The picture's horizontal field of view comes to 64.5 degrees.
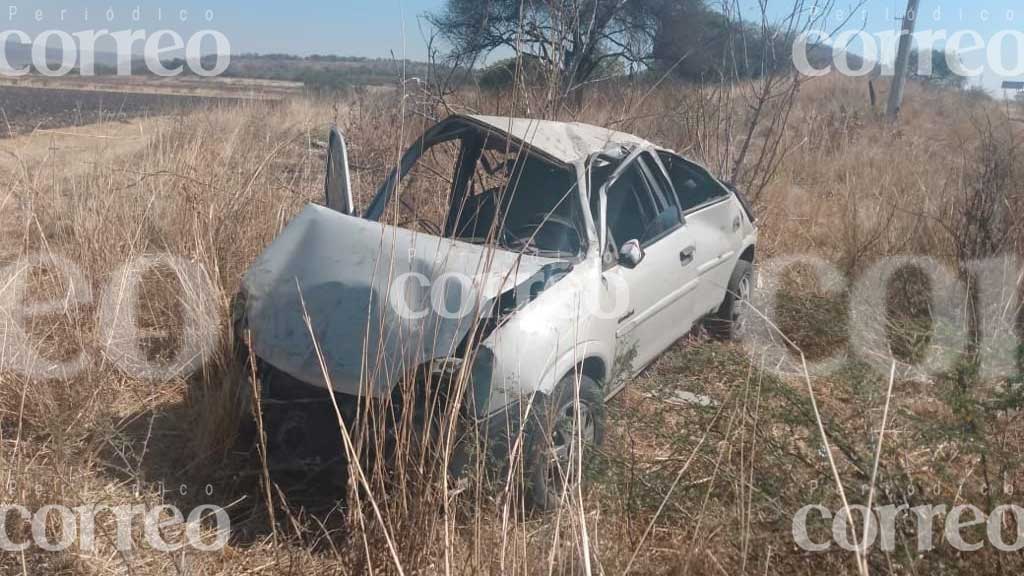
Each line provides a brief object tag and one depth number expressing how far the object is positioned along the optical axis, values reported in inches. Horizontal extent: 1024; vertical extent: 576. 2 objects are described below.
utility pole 602.9
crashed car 122.0
